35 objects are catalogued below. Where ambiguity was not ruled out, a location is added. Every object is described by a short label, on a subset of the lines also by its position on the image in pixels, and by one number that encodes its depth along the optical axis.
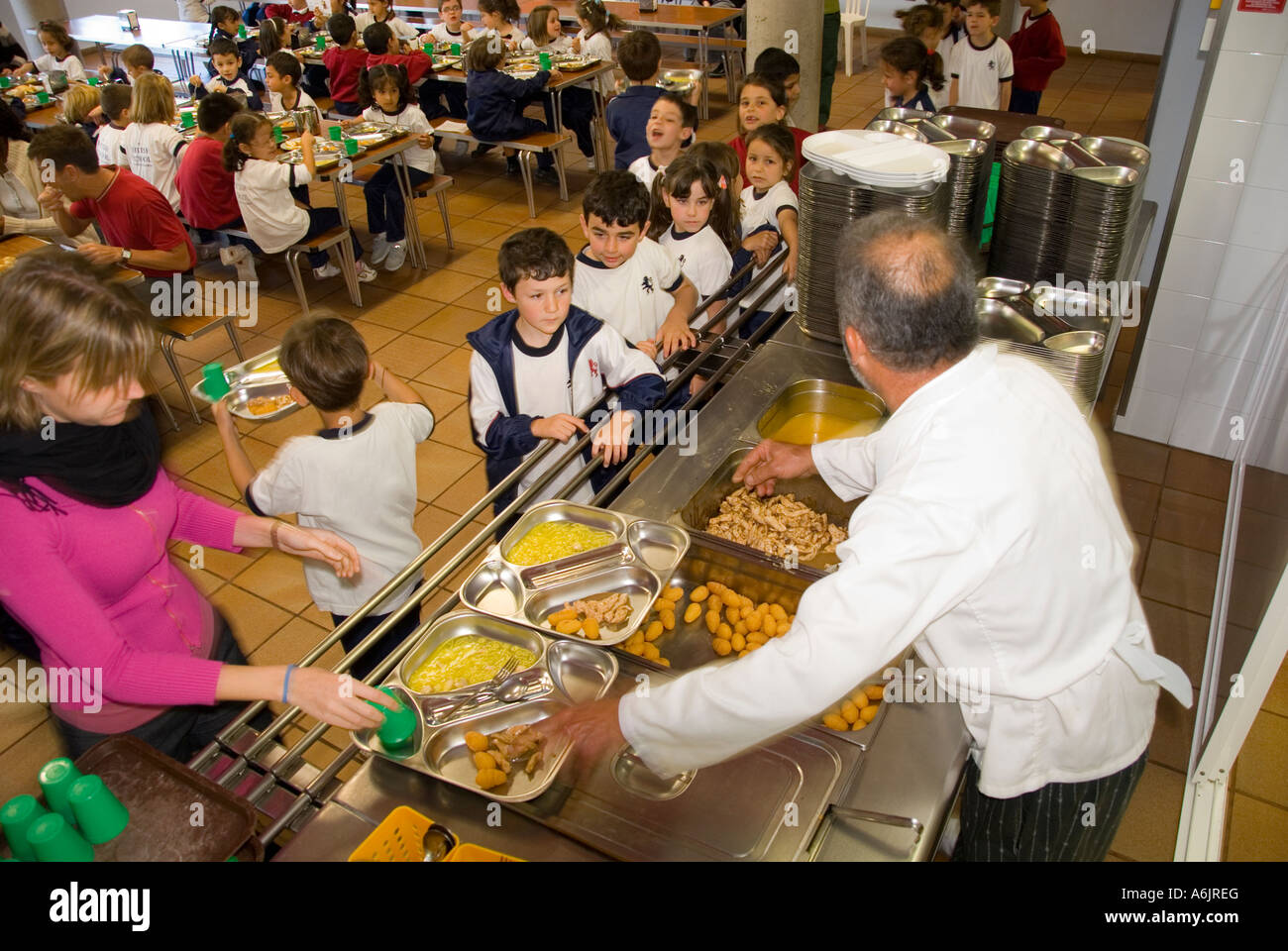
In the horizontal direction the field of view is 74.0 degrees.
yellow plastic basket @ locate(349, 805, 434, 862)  1.45
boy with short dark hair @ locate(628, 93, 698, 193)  4.36
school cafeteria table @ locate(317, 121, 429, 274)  5.71
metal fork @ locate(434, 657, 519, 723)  1.78
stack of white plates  2.41
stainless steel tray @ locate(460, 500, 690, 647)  2.03
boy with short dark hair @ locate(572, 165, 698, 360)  3.01
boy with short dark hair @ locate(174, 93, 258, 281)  5.46
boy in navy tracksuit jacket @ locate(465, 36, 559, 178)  6.75
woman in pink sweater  1.63
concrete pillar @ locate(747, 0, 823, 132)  5.98
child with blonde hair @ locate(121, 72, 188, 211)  5.79
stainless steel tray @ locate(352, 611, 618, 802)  1.66
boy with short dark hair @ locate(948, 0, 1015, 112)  5.85
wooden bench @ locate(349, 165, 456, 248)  6.44
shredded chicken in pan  2.27
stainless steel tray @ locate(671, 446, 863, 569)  2.27
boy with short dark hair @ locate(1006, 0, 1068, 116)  6.46
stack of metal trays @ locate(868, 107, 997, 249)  2.66
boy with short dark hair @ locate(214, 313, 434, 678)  2.41
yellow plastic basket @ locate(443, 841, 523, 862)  1.46
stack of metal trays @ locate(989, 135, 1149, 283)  2.52
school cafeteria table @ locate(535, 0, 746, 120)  8.93
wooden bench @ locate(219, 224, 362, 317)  5.66
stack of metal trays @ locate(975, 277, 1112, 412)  2.27
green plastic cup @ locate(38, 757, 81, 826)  1.38
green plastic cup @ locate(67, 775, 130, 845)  1.39
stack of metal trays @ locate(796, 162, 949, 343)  2.44
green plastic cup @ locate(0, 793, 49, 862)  1.31
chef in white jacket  1.41
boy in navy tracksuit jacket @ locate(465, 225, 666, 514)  2.55
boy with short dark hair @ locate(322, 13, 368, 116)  7.57
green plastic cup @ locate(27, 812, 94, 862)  1.30
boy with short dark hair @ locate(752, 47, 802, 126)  4.94
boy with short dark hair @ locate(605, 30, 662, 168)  5.63
